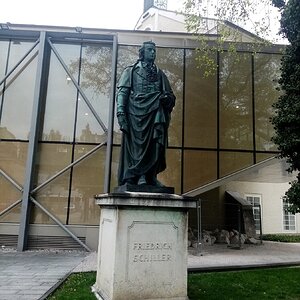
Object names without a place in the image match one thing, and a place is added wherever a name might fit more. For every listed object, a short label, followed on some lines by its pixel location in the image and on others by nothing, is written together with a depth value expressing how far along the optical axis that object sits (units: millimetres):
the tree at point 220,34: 10906
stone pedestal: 4703
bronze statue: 5504
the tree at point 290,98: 9250
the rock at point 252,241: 14508
